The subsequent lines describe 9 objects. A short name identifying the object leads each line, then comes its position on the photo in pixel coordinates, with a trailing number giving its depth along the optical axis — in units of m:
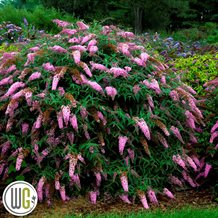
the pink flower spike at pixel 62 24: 5.91
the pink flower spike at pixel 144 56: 5.28
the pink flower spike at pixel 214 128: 5.23
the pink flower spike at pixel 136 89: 4.83
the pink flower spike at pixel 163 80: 5.31
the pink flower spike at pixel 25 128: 4.77
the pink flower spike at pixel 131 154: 4.79
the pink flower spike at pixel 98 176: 4.57
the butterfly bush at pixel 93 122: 4.62
